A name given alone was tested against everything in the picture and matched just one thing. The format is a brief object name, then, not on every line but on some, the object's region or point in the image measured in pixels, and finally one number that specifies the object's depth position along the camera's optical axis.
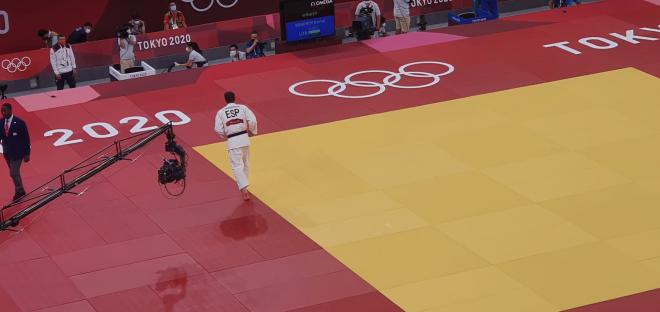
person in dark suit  23.94
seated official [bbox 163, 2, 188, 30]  37.12
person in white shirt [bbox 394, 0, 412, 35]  35.91
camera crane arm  22.25
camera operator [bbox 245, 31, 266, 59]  34.50
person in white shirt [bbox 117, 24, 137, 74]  34.44
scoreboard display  33.09
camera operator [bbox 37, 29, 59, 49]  34.78
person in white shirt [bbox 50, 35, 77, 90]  32.91
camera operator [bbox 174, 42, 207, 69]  33.91
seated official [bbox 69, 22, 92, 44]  36.09
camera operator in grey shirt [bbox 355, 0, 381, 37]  34.72
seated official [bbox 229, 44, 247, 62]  34.44
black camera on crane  23.19
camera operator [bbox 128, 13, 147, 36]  36.43
